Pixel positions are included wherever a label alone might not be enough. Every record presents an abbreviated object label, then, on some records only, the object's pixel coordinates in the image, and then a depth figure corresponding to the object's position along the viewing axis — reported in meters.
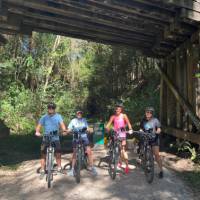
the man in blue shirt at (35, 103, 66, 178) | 5.49
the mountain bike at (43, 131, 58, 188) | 5.06
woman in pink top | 5.85
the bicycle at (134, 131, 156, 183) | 5.35
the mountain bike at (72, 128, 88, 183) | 5.29
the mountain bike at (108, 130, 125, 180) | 5.51
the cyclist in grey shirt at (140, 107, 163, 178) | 5.64
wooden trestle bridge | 6.07
